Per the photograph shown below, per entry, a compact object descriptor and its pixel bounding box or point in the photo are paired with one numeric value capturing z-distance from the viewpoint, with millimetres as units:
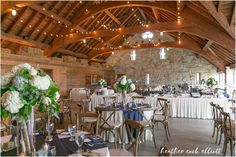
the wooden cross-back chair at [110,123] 4824
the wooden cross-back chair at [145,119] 4980
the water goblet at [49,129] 2684
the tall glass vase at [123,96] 5823
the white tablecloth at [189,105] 8253
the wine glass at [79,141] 2232
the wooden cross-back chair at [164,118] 5559
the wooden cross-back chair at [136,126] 2799
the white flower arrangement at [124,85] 5707
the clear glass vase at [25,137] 1966
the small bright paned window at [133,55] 16686
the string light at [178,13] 7605
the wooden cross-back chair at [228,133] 4066
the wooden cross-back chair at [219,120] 4962
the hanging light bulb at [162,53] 15852
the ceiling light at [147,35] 16050
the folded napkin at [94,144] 2383
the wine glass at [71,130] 2769
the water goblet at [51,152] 1935
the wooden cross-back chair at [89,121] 3859
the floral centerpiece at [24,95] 1812
